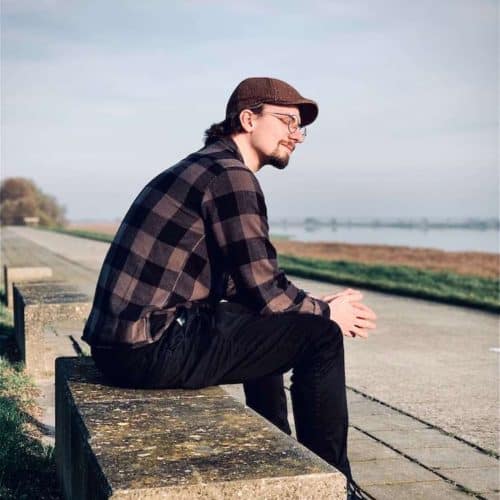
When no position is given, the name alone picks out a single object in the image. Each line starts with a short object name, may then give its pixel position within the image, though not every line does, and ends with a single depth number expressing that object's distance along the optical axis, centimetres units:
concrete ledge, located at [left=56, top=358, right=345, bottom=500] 186
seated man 271
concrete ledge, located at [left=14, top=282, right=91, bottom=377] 555
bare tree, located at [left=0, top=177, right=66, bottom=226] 7731
